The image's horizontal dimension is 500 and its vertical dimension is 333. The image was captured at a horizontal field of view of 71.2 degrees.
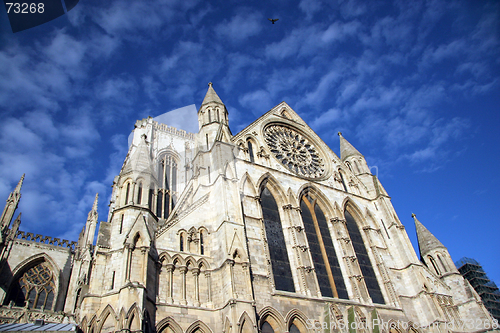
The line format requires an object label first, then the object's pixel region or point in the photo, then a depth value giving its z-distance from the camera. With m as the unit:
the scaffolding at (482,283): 27.66
